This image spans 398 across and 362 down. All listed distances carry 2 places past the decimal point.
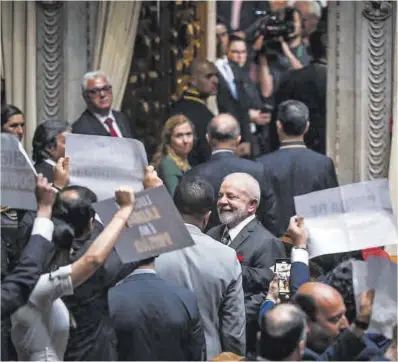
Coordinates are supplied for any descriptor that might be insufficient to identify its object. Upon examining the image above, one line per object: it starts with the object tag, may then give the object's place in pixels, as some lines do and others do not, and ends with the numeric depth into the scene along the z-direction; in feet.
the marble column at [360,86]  51.72
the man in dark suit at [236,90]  51.75
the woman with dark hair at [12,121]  43.68
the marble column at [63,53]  51.42
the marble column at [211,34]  52.49
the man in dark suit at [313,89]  52.11
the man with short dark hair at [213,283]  31.99
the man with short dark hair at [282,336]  26.84
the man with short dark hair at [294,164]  41.60
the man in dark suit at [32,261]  27.99
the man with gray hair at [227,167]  40.11
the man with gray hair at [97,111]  46.29
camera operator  52.70
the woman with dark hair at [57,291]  28.14
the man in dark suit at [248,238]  34.32
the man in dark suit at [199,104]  47.60
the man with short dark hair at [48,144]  40.45
